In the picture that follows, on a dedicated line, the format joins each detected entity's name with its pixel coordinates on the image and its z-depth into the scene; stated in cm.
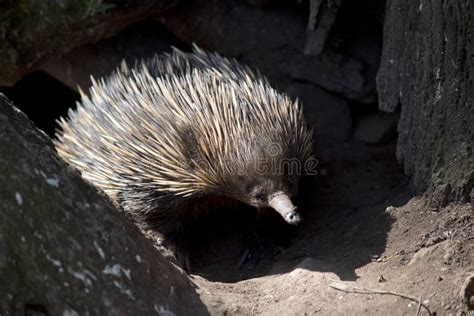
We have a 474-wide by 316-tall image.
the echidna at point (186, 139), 909
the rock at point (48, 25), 1023
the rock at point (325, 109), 1159
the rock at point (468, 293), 684
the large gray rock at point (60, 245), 565
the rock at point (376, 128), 1139
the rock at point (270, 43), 1138
